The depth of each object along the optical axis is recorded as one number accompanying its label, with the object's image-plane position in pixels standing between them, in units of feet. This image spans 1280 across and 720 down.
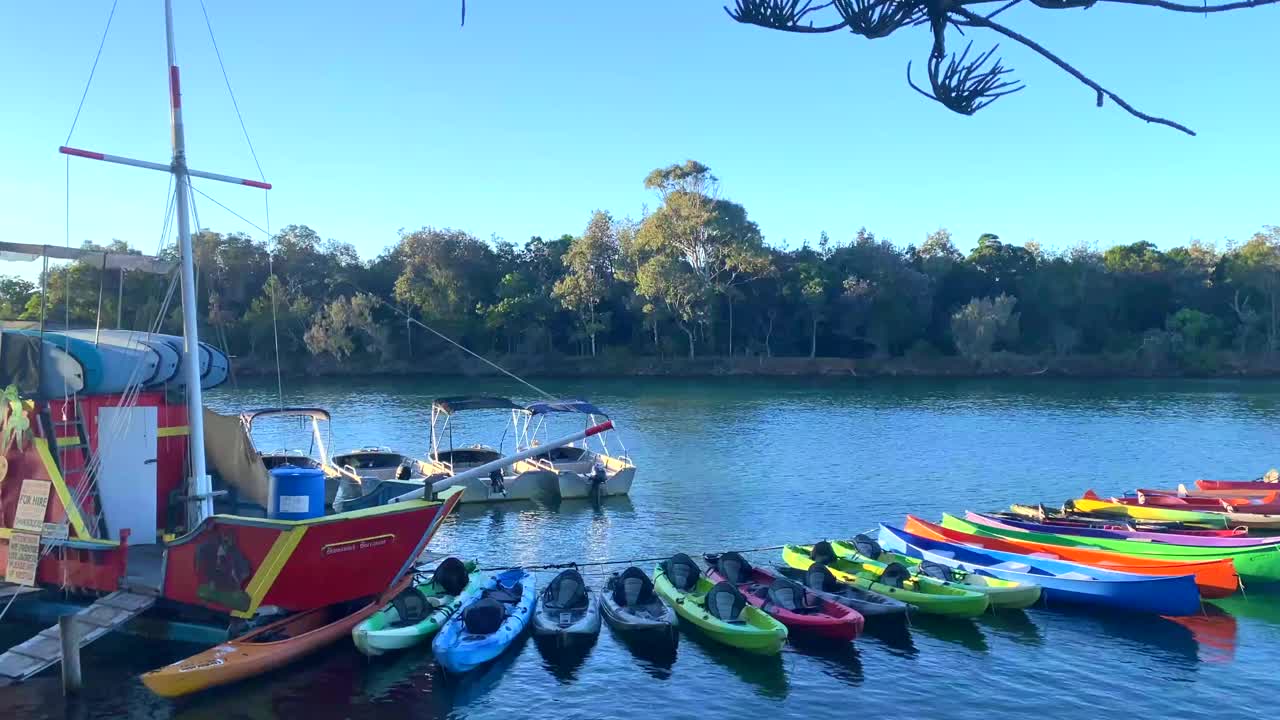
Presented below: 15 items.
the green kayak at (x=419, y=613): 58.90
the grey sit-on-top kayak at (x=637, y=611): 64.34
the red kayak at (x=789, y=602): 63.62
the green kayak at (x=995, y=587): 70.08
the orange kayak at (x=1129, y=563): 72.74
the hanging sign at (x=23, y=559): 57.77
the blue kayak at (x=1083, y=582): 69.21
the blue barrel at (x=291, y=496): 57.47
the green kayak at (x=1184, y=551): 77.61
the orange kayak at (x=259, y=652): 52.34
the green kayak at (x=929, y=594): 68.54
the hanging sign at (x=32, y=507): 57.93
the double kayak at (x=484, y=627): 58.34
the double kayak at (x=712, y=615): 61.93
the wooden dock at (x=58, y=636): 51.47
